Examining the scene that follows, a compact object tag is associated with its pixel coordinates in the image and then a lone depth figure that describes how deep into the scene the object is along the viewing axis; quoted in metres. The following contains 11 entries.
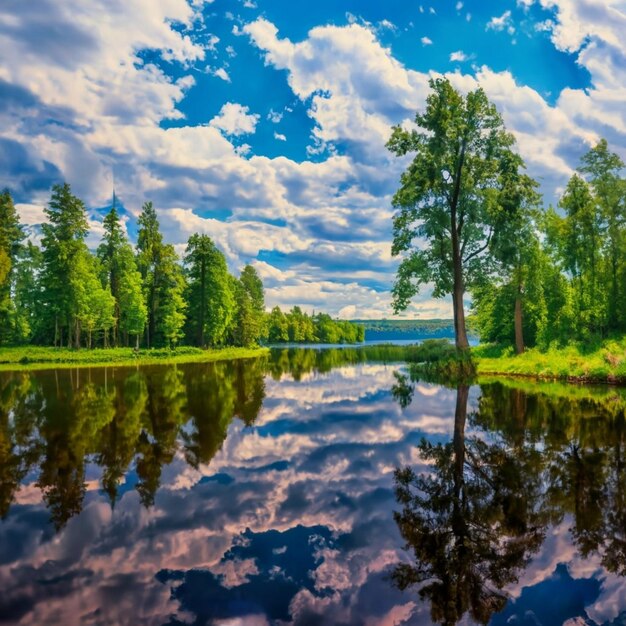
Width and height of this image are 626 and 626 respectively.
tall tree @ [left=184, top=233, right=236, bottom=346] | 60.81
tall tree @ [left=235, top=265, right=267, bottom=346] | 77.75
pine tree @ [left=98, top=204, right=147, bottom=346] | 55.25
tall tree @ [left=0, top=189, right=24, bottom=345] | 52.88
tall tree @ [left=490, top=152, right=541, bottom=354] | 29.48
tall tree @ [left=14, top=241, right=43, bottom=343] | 62.89
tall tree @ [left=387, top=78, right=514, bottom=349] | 27.89
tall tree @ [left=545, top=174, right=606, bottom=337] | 32.34
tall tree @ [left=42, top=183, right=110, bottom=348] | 48.38
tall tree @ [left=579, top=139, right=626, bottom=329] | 31.64
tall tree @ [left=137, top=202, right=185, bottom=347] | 56.41
